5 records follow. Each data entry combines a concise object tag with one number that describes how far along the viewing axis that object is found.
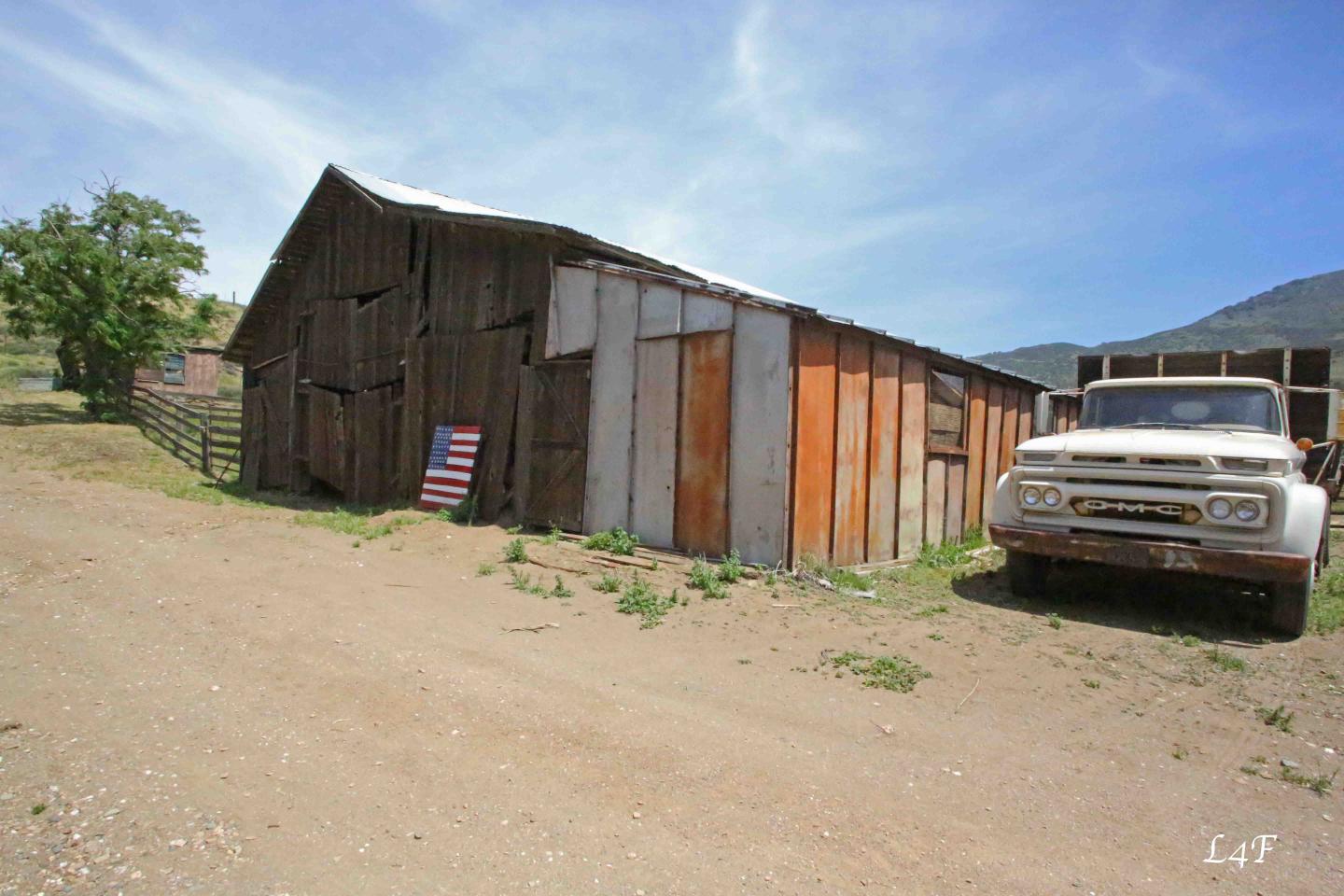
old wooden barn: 8.69
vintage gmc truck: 6.35
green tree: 24.98
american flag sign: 12.15
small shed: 37.06
